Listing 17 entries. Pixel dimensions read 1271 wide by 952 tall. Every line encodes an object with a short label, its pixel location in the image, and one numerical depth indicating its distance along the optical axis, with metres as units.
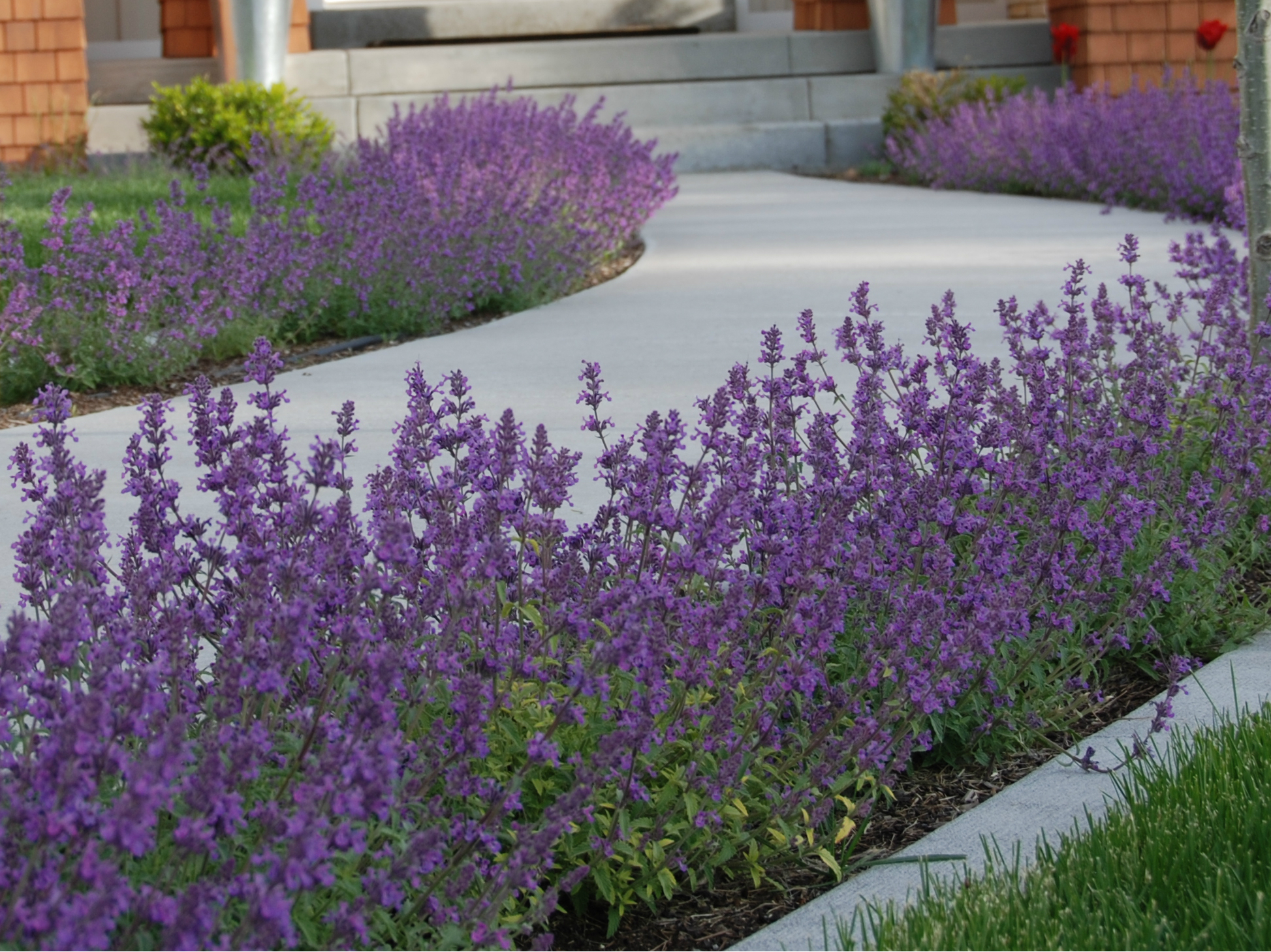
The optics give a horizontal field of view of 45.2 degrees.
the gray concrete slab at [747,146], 16.50
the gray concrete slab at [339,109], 16.12
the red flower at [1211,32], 15.20
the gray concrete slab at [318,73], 16.25
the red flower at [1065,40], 16.42
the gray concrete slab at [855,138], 16.59
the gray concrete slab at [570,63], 16.38
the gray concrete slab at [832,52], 17.34
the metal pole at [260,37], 14.66
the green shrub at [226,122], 12.94
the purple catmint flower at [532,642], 1.66
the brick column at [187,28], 16.88
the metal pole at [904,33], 16.45
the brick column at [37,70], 14.48
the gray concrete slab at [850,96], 16.89
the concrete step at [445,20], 17.59
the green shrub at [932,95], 15.34
